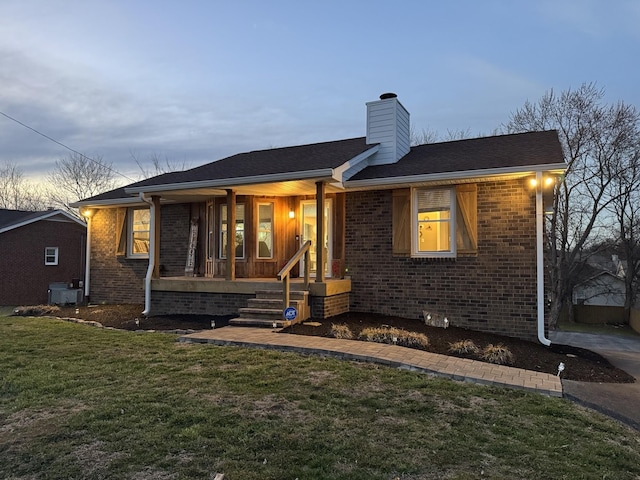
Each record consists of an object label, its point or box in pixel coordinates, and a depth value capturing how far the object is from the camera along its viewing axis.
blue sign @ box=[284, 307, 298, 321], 7.75
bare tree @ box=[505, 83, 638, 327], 21.48
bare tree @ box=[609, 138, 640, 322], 22.28
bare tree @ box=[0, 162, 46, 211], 36.34
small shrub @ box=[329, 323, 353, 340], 7.37
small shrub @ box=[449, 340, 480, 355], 6.71
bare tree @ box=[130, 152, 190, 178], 33.41
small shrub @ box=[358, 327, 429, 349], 6.99
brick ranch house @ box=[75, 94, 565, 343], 8.56
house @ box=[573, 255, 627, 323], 27.81
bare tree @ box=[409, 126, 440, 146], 28.50
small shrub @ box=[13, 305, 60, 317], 11.06
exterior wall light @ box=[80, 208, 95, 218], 14.22
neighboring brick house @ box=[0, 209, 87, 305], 19.31
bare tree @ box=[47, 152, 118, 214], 32.91
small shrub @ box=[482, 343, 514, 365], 6.36
